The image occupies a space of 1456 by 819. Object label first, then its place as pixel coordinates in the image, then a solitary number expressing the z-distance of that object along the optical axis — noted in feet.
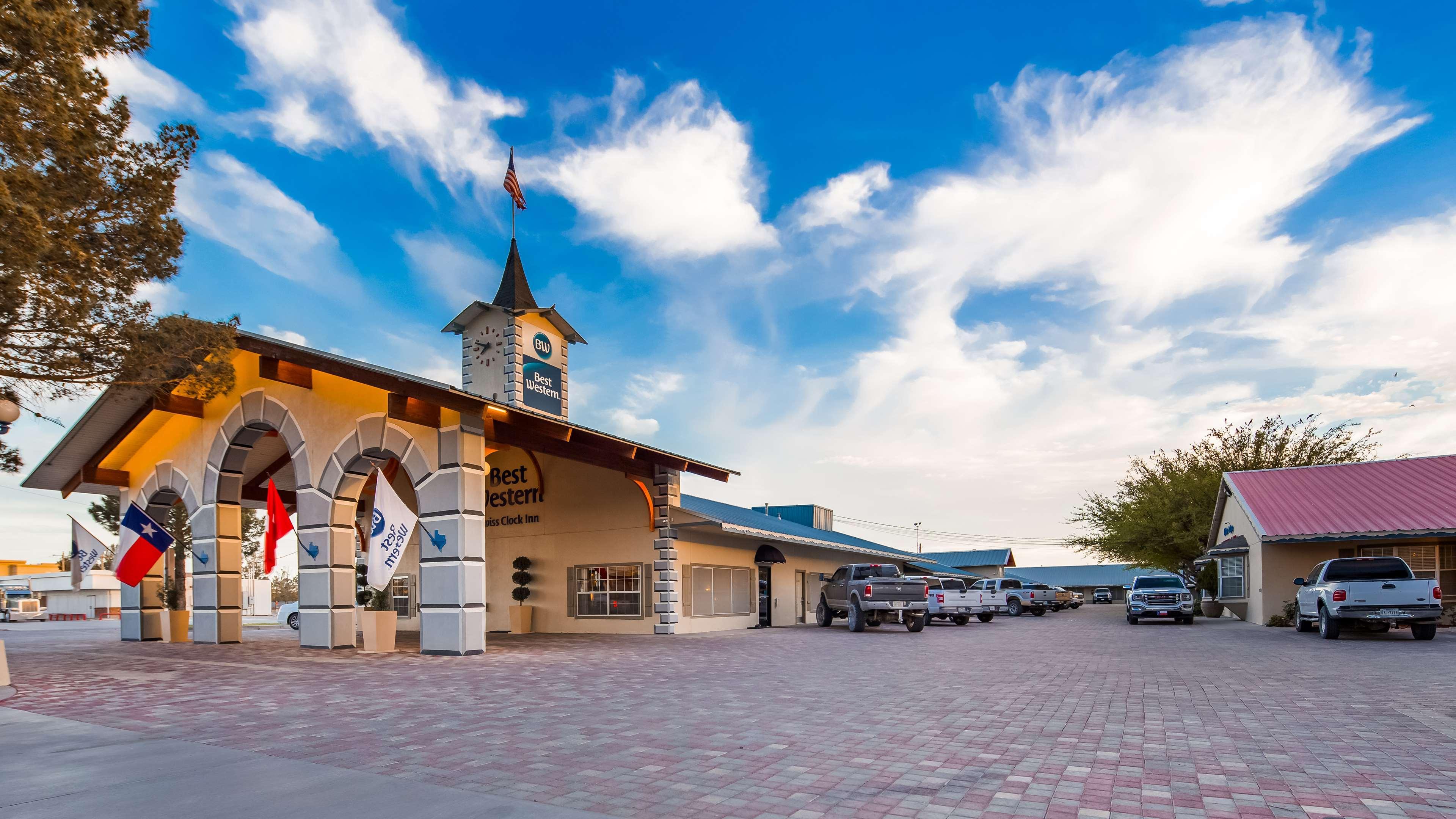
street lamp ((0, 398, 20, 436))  39.83
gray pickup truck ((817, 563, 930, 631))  78.48
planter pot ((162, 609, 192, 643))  72.95
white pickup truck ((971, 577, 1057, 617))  126.00
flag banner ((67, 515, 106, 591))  70.28
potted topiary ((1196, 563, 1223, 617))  114.52
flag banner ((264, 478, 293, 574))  60.95
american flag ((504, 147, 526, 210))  95.91
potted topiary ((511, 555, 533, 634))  80.33
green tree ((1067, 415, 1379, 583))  131.75
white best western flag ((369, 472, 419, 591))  50.44
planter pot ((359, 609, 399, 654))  56.59
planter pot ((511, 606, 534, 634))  80.18
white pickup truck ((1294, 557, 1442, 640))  57.41
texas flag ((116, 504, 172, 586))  66.08
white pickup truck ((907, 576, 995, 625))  98.48
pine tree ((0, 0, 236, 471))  31.99
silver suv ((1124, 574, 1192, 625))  89.97
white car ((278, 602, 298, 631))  96.17
